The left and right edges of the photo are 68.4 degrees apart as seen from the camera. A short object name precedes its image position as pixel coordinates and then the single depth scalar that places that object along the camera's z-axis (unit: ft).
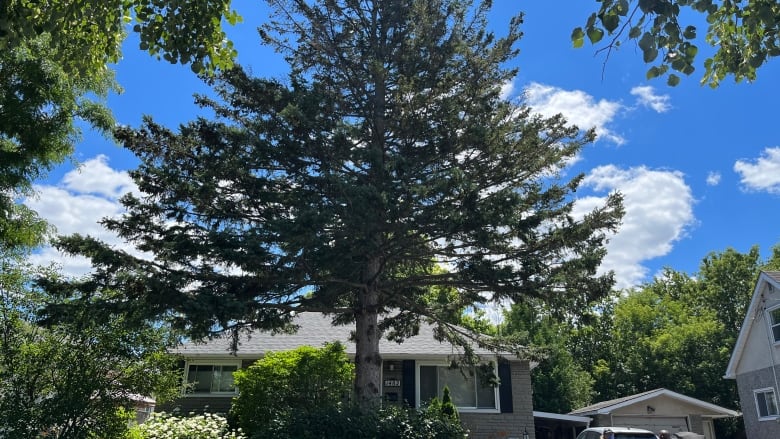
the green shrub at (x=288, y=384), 43.65
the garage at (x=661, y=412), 67.87
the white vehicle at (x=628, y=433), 42.91
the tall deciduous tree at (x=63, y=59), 19.44
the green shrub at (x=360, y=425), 29.37
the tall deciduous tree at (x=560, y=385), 101.19
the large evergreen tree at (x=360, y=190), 34.12
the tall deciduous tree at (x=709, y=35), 13.64
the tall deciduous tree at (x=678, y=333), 107.55
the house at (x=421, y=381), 54.49
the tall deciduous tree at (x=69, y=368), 28.68
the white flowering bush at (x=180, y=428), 37.60
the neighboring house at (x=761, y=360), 62.69
